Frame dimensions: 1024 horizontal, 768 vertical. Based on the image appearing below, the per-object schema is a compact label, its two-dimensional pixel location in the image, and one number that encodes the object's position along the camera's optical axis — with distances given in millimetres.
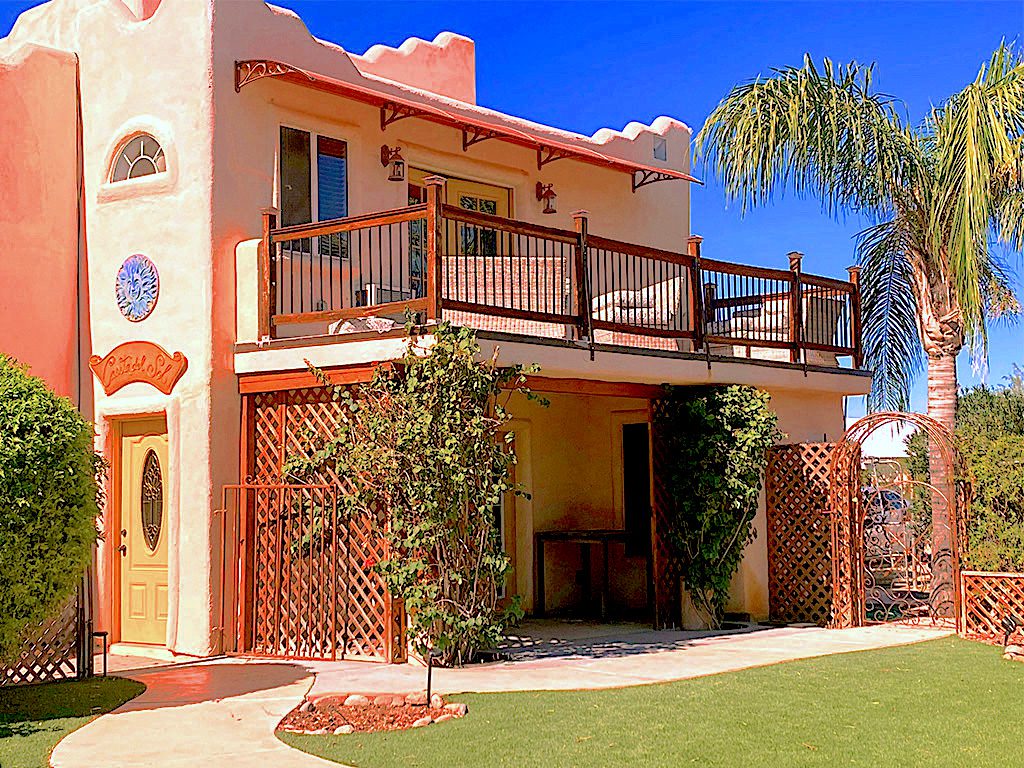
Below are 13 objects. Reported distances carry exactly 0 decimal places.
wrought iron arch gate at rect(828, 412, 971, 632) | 13195
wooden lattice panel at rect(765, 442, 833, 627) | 13805
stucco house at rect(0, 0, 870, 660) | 11523
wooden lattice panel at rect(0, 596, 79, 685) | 9930
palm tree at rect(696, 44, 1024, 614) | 14031
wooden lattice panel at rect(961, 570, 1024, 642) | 11797
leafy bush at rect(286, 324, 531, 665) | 10344
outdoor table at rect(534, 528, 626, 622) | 14844
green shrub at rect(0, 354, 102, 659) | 8633
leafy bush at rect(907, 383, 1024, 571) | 12141
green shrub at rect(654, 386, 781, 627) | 13203
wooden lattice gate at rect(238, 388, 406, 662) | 11094
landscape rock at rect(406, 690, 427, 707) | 8711
